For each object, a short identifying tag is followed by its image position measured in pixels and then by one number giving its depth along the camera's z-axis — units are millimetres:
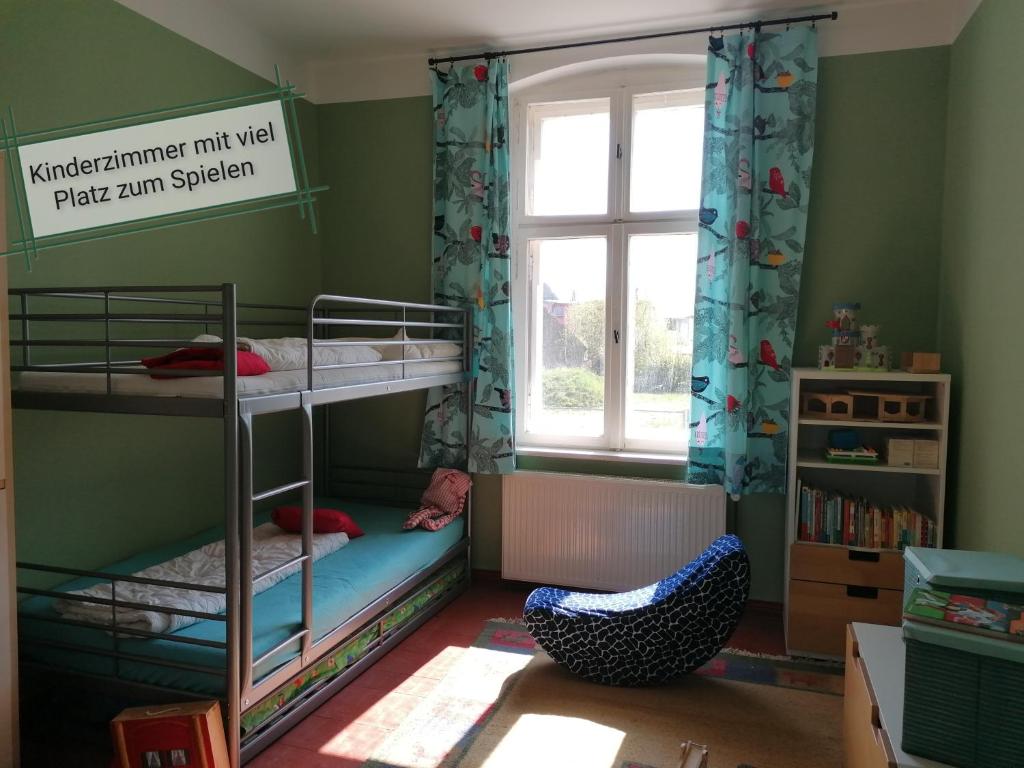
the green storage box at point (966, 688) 1458
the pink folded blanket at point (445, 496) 3705
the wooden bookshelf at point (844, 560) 2977
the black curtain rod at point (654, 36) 3320
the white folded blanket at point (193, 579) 2291
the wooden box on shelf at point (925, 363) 2965
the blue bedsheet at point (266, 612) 2201
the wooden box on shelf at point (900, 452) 2998
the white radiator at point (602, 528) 3586
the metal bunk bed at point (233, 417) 2129
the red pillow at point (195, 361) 2136
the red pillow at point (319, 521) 3258
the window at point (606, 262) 3742
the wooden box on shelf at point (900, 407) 2990
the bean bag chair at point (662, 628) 2801
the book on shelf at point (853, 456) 3043
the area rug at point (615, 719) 2408
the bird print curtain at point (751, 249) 3350
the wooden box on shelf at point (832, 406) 3088
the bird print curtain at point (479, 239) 3768
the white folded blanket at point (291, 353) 2402
